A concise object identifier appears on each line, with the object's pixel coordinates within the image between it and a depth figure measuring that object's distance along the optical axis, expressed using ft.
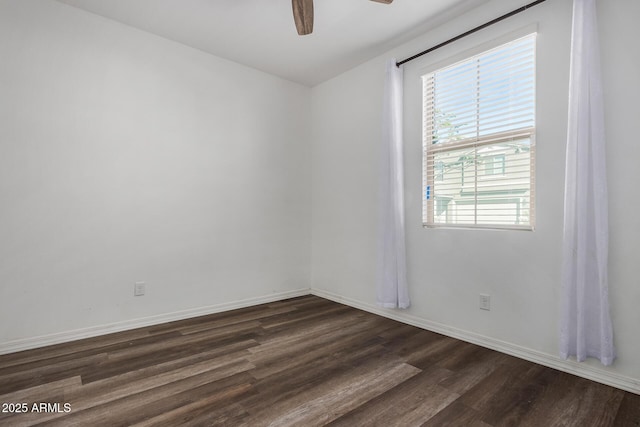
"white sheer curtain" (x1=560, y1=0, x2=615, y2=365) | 6.31
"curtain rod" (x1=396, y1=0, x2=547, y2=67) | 7.58
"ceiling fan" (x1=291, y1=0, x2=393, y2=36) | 7.19
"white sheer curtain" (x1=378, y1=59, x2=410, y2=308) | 9.98
